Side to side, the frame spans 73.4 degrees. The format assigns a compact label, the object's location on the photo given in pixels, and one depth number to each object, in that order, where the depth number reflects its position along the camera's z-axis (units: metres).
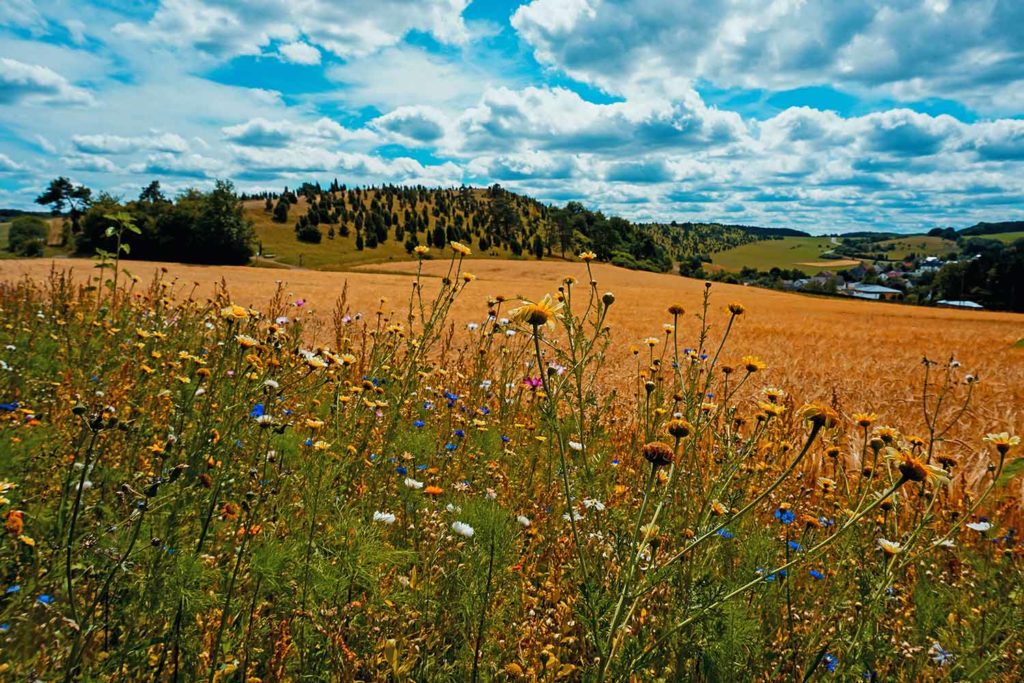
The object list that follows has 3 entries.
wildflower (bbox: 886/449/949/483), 0.51
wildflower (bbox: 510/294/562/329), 0.61
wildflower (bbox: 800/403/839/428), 0.52
